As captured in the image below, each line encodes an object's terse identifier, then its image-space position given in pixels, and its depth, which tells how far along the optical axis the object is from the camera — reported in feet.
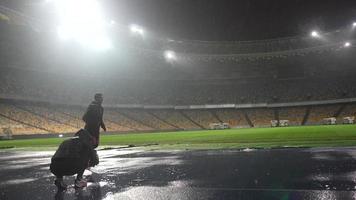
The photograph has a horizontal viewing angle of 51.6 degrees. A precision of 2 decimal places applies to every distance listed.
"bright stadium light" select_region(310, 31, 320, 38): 214.22
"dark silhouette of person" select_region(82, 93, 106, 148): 24.97
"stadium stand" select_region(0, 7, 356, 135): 161.07
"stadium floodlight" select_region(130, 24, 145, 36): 209.81
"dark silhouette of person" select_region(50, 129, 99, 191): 19.92
